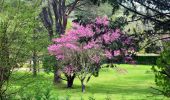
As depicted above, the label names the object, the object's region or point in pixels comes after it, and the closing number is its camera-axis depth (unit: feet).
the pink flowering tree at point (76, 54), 102.47
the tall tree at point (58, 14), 130.86
